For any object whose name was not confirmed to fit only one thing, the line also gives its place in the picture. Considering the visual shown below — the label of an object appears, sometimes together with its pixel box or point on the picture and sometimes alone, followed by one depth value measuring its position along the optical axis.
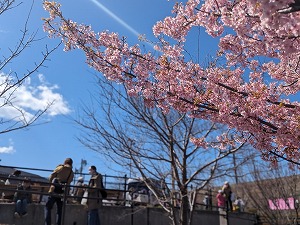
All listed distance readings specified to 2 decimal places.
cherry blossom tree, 3.30
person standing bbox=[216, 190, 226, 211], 9.11
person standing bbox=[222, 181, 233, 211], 8.89
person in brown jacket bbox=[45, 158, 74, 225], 5.00
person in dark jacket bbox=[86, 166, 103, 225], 5.33
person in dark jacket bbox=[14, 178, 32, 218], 5.57
